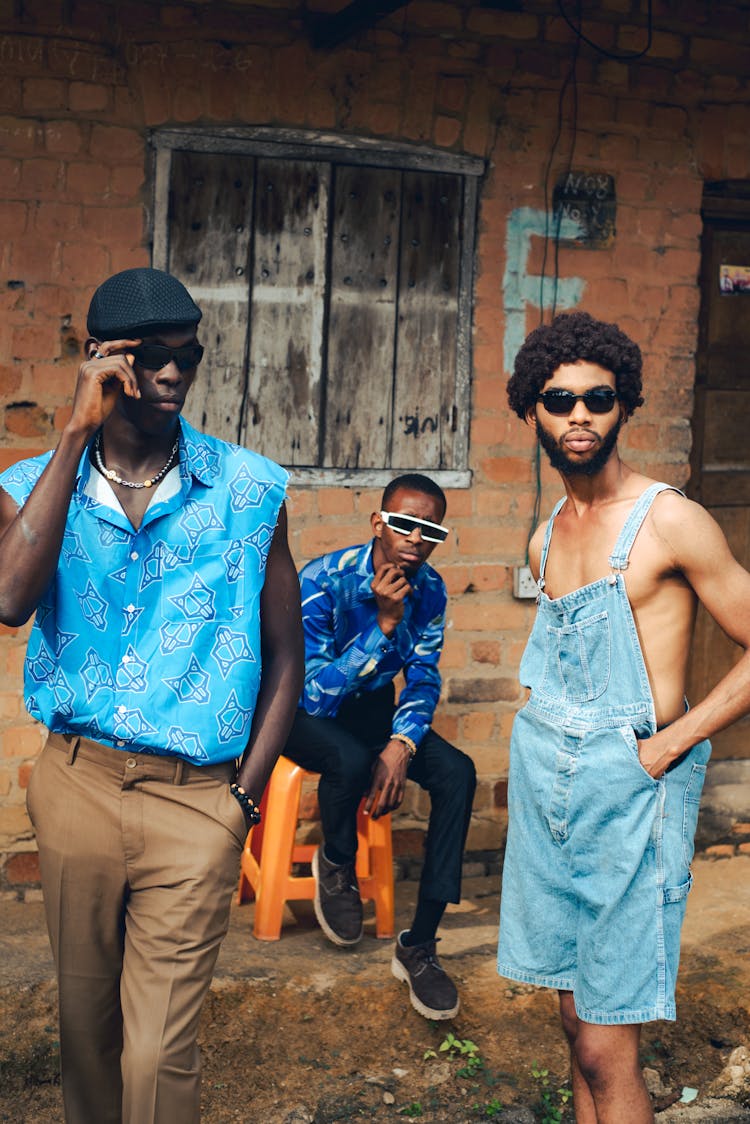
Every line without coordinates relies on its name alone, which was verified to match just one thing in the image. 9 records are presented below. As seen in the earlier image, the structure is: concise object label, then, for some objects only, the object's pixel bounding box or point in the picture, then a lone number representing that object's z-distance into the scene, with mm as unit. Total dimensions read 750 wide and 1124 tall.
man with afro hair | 2955
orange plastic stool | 4723
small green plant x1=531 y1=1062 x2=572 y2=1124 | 3932
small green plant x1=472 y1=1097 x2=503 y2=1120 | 3922
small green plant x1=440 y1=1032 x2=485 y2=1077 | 4168
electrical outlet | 5582
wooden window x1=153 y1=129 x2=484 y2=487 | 5164
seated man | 4484
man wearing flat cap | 2787
